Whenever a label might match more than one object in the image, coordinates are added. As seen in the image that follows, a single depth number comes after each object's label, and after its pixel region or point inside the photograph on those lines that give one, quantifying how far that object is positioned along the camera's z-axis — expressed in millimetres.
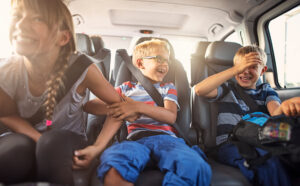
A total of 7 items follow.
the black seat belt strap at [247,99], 1514
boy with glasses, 885
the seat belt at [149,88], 1422
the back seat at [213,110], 1014
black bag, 921
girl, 688
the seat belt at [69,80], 929
